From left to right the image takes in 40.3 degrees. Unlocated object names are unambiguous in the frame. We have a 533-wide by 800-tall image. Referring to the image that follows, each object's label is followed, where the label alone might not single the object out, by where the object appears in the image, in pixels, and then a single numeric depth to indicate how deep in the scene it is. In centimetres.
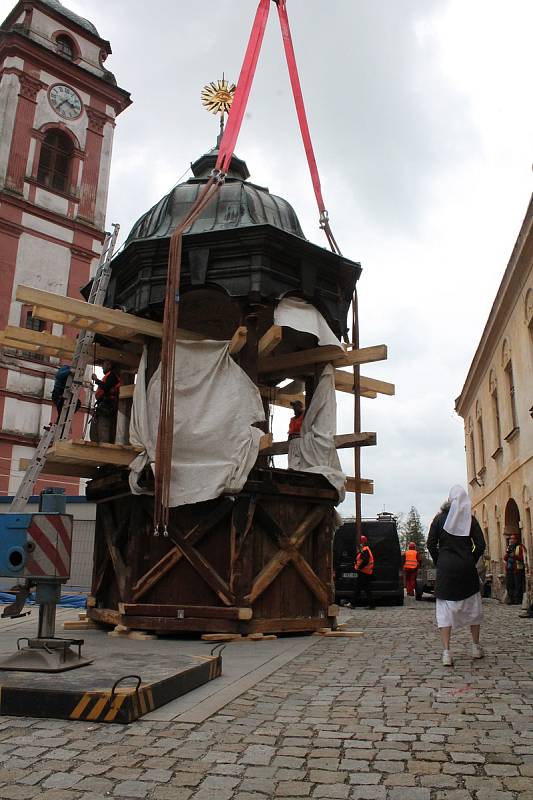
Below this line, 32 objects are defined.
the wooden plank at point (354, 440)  1091
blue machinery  570
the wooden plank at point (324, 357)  1116
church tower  2789
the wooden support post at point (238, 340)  988
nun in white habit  756
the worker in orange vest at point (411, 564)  2198
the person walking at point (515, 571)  1884
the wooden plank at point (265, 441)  976
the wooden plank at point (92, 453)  945
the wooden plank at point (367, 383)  1230
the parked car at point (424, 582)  2080
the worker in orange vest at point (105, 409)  1117
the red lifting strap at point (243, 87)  1121
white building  1880
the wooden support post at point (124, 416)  1140
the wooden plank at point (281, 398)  1380
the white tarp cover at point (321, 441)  1073
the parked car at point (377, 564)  1839
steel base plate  454
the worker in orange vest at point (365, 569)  1656
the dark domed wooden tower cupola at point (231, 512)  948
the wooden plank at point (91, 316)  953
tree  6331
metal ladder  897
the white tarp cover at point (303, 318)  1031
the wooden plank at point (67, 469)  1105
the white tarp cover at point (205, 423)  956
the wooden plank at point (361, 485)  1152
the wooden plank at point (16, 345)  1133
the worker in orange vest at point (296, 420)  1178
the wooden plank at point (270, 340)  991
